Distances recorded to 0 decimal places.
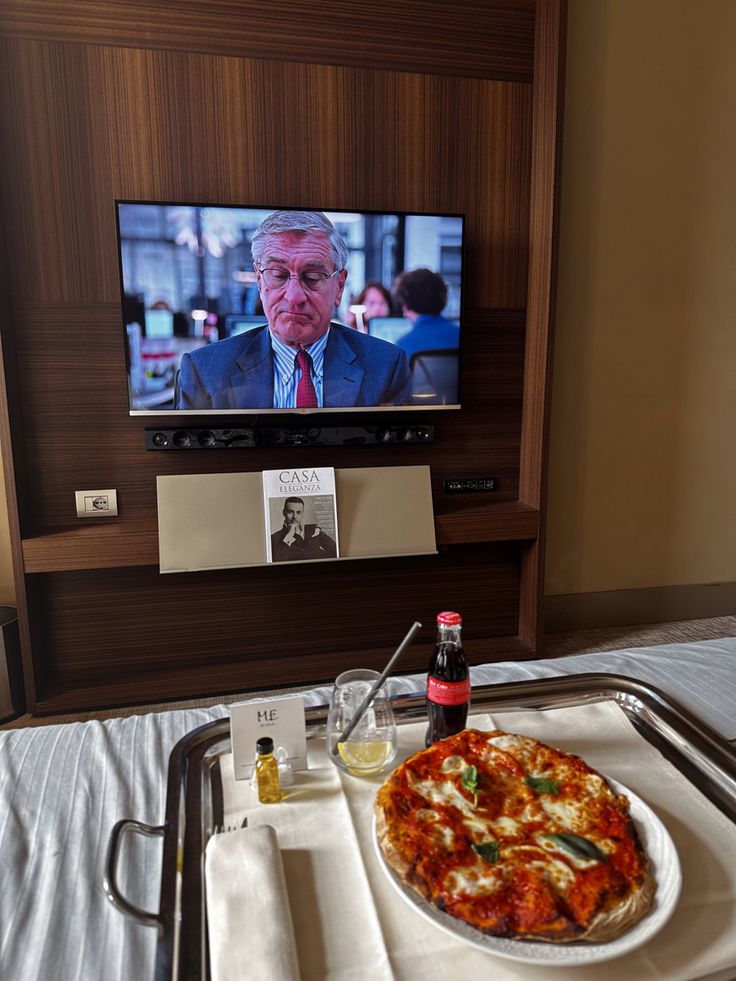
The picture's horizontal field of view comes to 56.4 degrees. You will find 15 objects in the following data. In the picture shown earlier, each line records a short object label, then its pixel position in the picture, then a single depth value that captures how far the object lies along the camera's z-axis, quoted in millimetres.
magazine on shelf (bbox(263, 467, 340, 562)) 2307
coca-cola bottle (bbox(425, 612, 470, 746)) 1013
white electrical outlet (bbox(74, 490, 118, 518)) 2316
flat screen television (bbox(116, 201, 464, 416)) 2186
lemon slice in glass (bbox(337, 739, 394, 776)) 984
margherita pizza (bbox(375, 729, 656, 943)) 688
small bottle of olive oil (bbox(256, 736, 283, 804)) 917
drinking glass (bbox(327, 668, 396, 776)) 979
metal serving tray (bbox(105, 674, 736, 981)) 709
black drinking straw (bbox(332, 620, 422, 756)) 978
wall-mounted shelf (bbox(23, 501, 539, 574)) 2184
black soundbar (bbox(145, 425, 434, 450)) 2309
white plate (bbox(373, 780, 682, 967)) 654
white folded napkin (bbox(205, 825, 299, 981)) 655
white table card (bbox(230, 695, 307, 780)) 987
